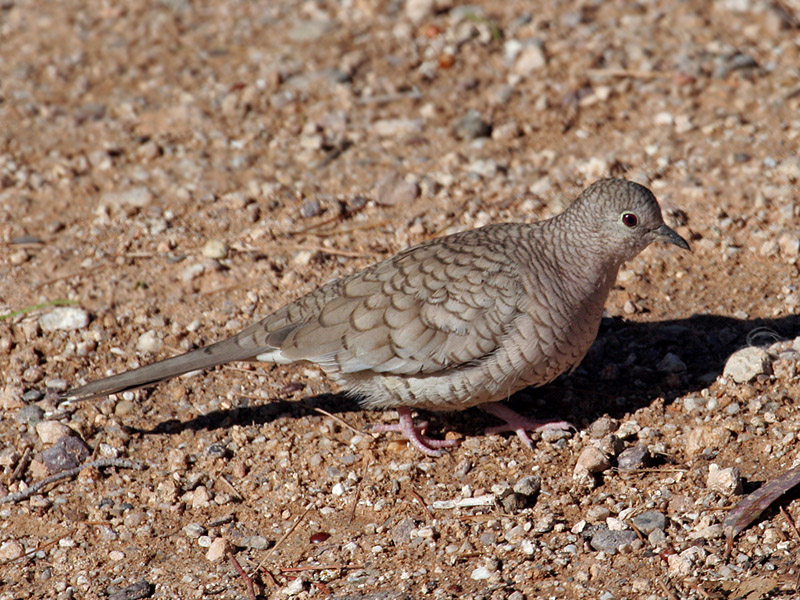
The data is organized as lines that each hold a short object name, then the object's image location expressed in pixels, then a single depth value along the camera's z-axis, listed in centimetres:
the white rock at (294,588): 757
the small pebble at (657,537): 745
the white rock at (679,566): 698
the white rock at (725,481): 768
